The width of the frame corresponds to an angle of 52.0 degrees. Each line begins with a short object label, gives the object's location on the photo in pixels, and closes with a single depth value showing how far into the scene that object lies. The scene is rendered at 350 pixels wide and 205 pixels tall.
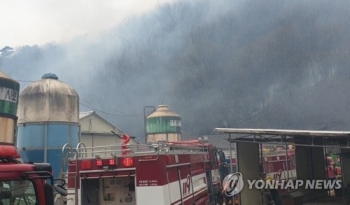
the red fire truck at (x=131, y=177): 7.35
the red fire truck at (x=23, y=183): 3.85
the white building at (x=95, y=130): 26.16
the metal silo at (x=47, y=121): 16.39
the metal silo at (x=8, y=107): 13.48
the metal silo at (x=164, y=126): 32.62
